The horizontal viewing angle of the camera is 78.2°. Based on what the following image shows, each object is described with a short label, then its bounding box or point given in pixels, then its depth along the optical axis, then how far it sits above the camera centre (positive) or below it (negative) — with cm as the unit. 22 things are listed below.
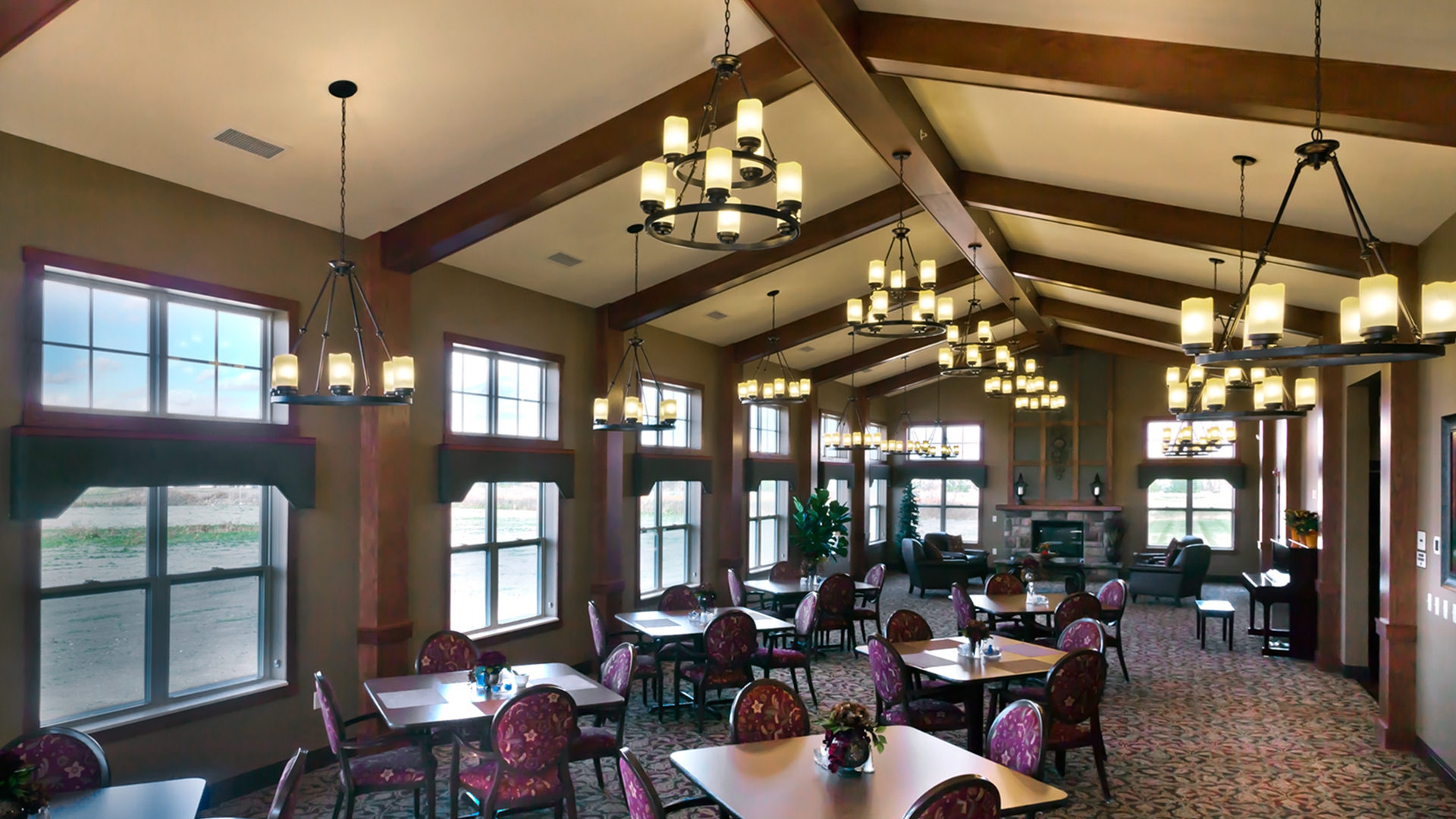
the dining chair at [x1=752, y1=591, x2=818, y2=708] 784 -194
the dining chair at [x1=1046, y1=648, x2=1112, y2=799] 545 -159
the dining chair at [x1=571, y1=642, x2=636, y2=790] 534 -179
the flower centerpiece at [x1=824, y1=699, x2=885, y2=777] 385 -131
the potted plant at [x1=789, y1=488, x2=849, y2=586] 1245 -128
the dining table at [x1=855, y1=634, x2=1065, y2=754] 576 -154
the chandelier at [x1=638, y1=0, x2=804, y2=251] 325 +99
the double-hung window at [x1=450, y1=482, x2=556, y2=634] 790 -112
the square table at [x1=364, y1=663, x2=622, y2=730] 489 -154
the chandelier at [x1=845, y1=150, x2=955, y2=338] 555 +82
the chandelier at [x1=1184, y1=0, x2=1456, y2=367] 266 +36
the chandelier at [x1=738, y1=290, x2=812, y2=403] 1005 +54
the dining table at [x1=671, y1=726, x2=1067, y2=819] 352 -146
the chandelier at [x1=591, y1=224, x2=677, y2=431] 725 +21
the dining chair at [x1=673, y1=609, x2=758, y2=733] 716 -176
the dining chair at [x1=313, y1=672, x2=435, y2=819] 477 -181
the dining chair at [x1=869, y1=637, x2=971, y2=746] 584 -176
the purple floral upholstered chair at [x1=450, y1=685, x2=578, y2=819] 450 -161
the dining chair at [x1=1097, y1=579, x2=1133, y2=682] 913 -172
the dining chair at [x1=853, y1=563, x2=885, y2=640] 1065 -171
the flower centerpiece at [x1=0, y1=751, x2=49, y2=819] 309 -123
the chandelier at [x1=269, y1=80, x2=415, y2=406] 443 +29
